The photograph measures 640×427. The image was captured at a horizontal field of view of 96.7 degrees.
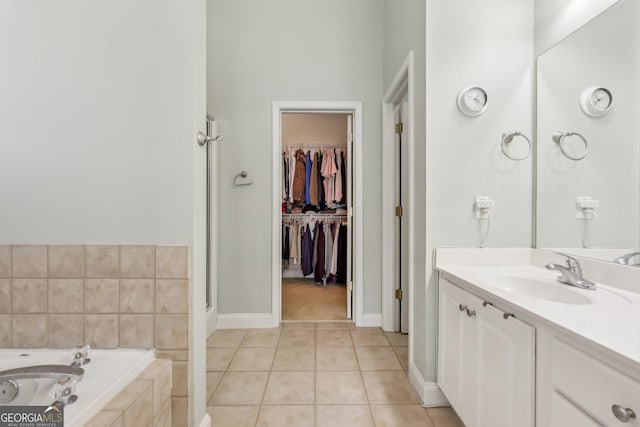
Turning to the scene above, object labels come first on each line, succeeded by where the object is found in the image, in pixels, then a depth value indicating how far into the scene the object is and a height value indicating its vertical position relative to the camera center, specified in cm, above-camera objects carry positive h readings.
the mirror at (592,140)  117 +36
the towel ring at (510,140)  161 +42
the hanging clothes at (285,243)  409 -45
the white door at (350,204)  274 +8
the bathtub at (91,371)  87 -60
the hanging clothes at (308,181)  406 +45
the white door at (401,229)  248 -14
